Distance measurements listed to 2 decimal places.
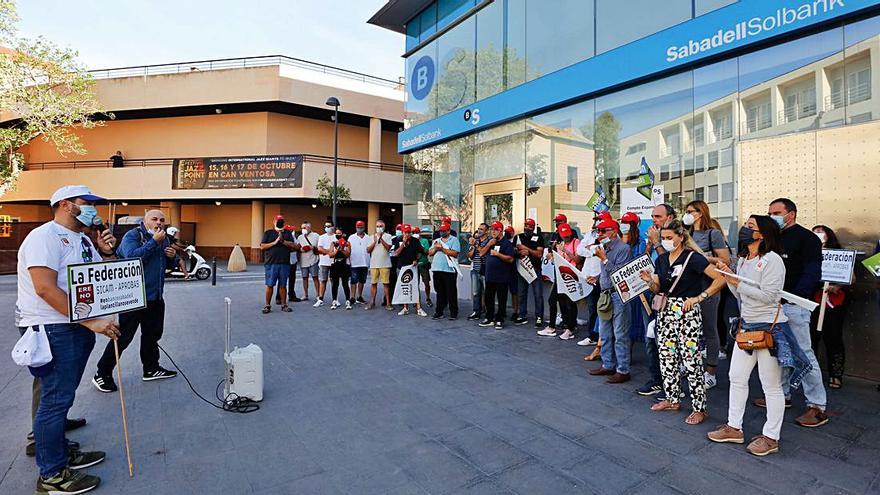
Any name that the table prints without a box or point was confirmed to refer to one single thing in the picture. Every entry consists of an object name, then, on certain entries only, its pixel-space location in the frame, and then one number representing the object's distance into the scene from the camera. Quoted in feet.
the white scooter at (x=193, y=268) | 53.31
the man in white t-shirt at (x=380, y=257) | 32.60
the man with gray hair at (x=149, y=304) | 15.62
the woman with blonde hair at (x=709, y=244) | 15.67
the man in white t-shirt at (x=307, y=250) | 34.47
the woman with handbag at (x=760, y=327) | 11.07
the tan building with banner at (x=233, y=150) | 75.92
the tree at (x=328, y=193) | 70.69
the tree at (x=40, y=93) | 70.79
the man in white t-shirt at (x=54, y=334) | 9.33
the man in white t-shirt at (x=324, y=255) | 33.38
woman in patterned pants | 12.84
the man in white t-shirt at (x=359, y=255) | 33.14
